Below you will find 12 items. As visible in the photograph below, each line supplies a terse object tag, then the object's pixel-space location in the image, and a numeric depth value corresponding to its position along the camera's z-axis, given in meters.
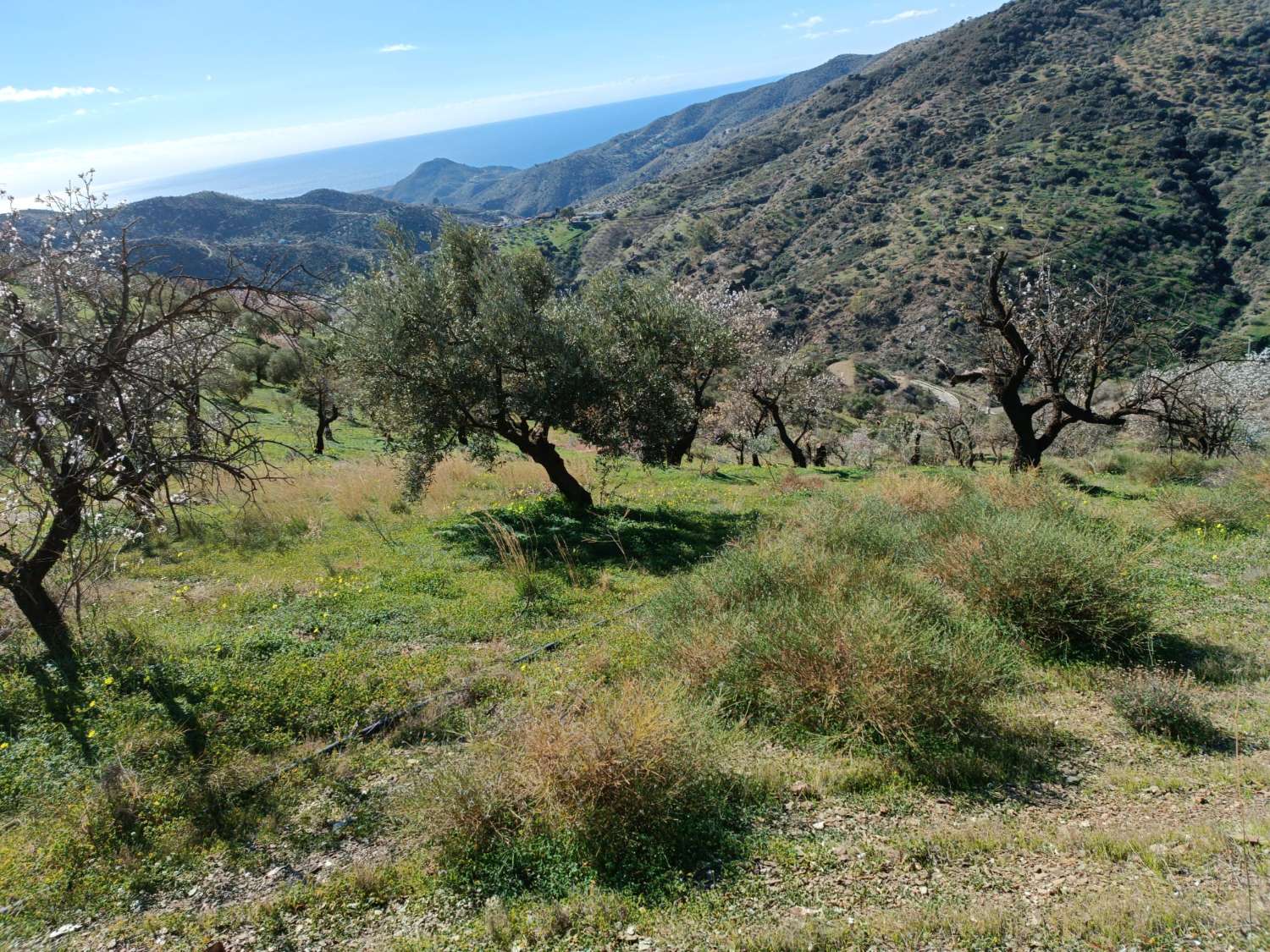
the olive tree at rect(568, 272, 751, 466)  14.24
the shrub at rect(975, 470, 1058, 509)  11.19
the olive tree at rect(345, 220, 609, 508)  12.81
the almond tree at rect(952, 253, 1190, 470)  16.66
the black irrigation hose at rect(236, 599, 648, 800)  5.78
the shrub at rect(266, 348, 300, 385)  39.62
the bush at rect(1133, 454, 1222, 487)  17.83
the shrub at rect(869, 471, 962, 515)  12.45
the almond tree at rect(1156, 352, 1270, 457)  16.31
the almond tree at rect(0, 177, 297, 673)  3.80
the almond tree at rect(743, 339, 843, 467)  26.86
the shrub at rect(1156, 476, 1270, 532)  11.84
